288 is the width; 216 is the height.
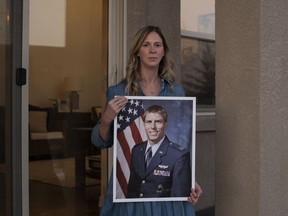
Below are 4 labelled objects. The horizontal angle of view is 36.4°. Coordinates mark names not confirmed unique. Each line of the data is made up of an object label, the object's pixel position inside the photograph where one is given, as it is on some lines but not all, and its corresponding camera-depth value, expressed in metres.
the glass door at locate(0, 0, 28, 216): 3.33
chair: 3.57
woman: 2.05
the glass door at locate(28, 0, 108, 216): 3.83
